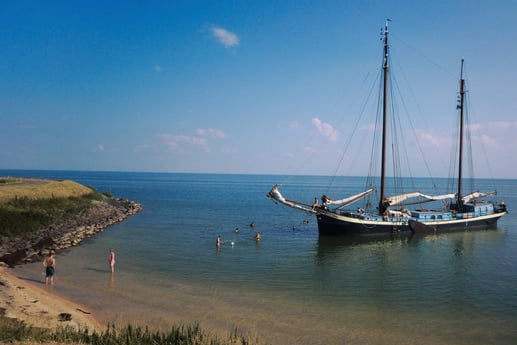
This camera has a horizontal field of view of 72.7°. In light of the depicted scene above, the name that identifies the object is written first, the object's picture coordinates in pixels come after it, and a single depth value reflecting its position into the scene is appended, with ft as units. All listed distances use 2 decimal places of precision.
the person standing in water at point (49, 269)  72.13
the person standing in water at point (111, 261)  82.79
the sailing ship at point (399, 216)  132.46
